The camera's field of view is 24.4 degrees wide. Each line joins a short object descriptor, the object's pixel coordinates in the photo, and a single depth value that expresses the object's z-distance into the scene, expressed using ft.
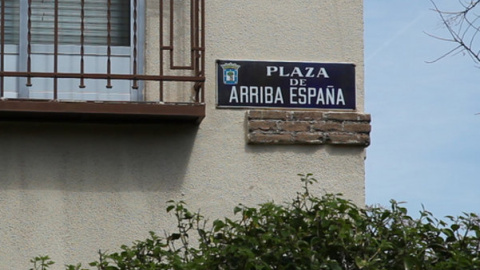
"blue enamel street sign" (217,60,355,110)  28.73
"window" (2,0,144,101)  28.63
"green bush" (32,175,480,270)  21.77
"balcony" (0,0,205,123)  27.84
